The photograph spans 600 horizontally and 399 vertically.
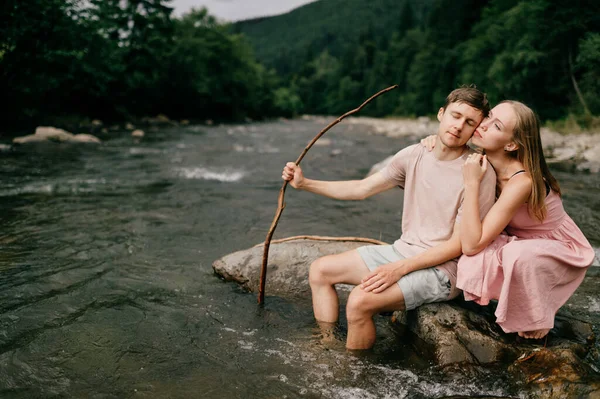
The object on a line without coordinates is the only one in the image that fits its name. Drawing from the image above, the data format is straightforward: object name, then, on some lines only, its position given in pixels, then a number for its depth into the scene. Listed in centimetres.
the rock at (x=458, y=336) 280
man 282
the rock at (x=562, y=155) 1263
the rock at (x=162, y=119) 3172
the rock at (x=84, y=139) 1629
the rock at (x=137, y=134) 2013
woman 265
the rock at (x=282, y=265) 412
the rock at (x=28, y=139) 1464
